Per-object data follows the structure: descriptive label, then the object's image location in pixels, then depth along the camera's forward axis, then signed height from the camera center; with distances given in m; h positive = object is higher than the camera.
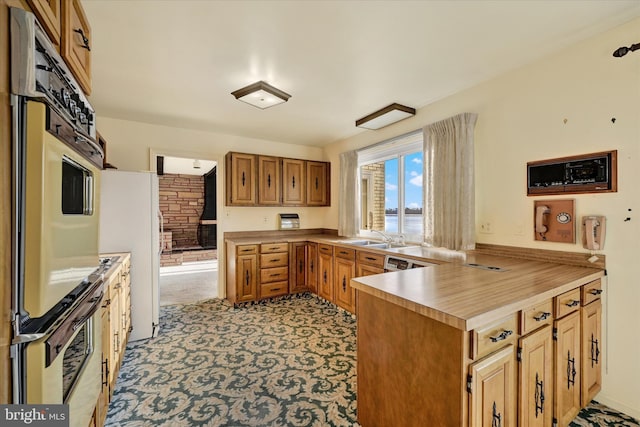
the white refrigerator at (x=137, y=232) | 2.75 -0.18
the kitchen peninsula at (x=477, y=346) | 1.15 -0.66
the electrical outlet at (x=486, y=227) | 2.56 -0.13
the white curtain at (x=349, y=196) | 4.22 +0.28
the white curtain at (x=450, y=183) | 2.61 +0.32
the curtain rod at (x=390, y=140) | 3.33 +1.00
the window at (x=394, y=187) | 3.48 +0.39
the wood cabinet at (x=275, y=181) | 4.05 +0.54
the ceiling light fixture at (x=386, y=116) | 3.15 +1.21
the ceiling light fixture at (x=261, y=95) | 2.57 +1.19
